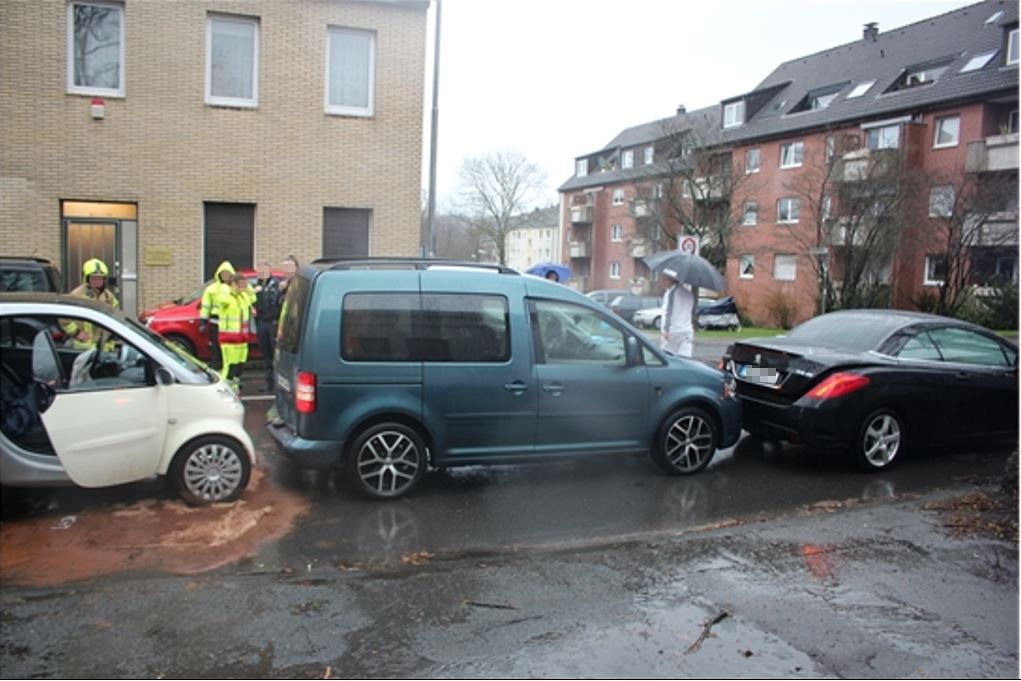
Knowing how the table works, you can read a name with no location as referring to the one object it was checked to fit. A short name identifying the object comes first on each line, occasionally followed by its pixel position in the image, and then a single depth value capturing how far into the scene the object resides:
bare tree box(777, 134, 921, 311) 28.45
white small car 5.64
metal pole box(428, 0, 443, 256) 15.34
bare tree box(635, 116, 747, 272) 41.03
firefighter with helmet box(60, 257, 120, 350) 9.42
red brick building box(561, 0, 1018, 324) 28.17
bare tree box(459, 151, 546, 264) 61.59
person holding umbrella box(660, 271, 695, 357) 10.66
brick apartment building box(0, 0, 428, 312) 13.40
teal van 6.30
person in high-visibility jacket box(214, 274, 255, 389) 10.01
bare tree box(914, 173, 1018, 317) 26.55
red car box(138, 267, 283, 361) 12.02
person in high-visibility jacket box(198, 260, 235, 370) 10.14
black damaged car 7.58
